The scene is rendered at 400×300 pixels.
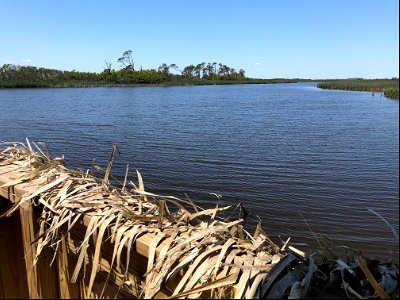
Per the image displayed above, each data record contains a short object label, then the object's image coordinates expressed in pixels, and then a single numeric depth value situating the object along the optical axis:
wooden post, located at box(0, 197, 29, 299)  2.41
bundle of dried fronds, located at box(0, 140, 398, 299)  1.29
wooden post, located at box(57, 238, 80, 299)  2.06
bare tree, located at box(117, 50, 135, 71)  139.30
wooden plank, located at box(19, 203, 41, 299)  2.18
